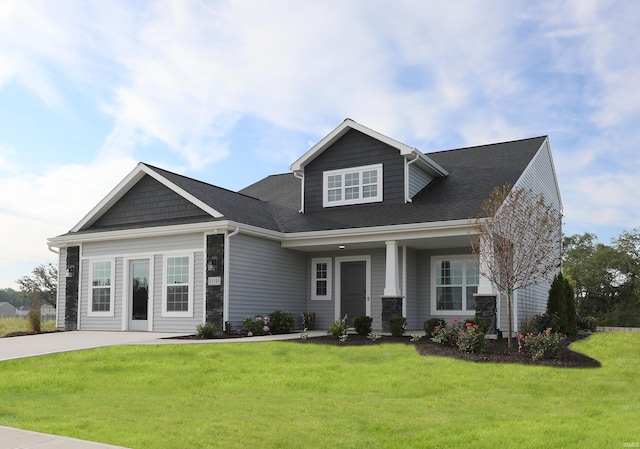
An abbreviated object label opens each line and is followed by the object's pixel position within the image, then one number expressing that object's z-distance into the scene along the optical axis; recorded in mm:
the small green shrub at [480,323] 14677
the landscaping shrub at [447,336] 13984
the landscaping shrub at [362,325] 16875
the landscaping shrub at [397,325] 16422
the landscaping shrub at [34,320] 19922
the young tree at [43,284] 39812
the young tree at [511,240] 13992
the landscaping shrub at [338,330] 15656
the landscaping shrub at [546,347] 12328
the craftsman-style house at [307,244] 17562
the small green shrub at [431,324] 15867
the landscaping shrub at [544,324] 17266
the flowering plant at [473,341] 12986
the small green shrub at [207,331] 16359
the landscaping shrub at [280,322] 18109
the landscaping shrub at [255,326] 17234
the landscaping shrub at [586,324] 20047
